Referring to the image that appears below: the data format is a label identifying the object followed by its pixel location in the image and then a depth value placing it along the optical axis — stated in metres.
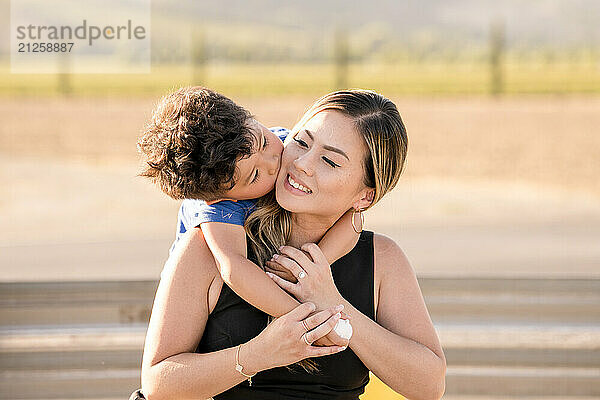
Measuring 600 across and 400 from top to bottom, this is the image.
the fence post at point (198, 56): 31.73
